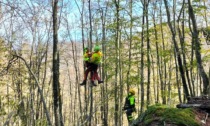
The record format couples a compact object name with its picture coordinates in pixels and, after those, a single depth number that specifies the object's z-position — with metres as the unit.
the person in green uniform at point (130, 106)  11.39
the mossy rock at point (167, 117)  4.96
